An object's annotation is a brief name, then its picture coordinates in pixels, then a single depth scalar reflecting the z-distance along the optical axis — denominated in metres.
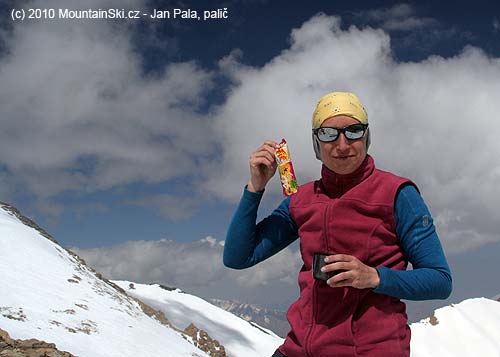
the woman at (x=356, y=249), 2.57
